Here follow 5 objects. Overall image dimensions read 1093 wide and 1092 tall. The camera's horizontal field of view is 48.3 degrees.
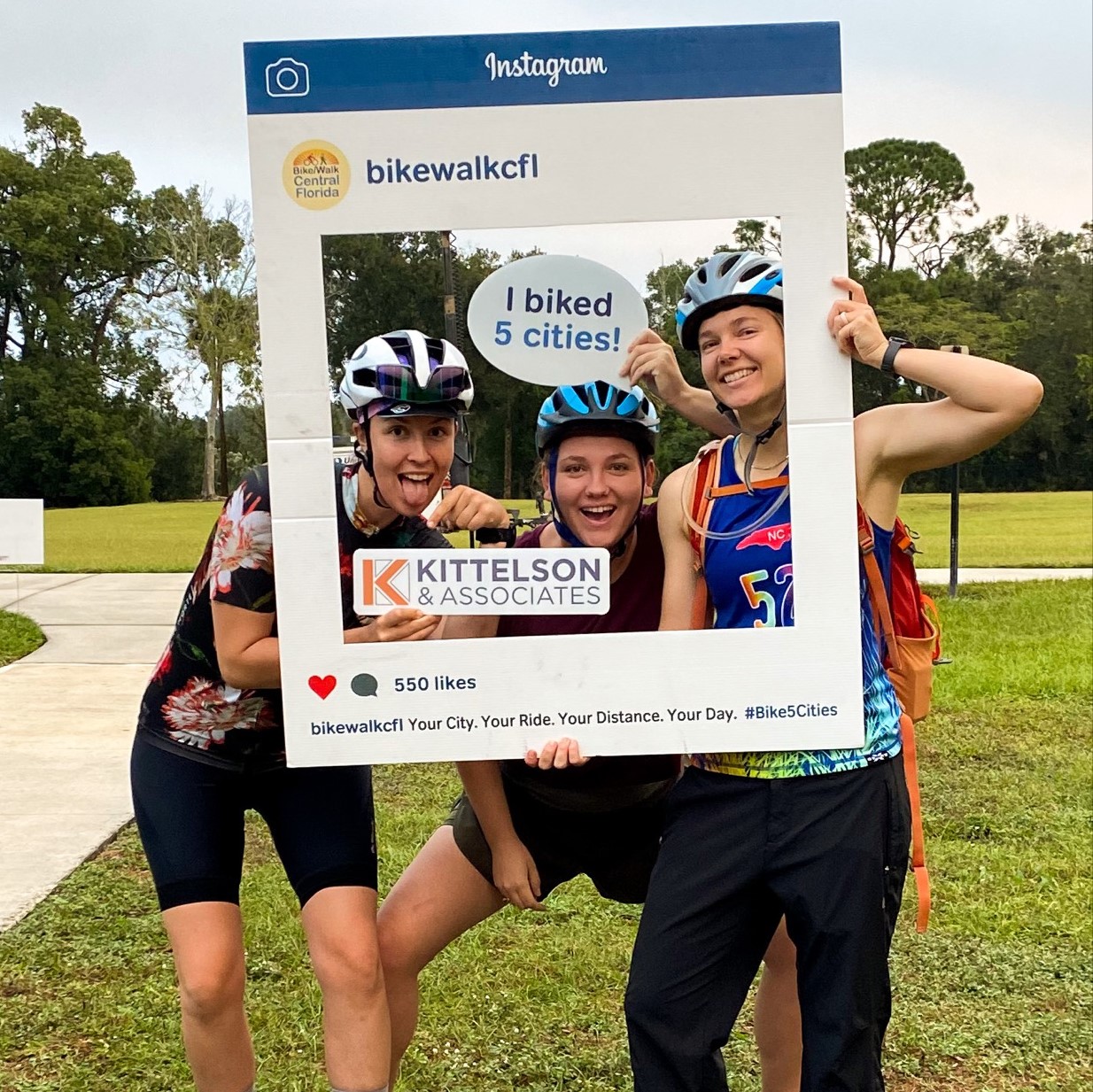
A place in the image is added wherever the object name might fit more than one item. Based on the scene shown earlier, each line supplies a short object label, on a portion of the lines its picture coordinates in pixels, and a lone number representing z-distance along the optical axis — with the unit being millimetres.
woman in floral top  2152
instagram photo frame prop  1974
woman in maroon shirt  2236
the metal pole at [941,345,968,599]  11992
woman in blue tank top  2078
